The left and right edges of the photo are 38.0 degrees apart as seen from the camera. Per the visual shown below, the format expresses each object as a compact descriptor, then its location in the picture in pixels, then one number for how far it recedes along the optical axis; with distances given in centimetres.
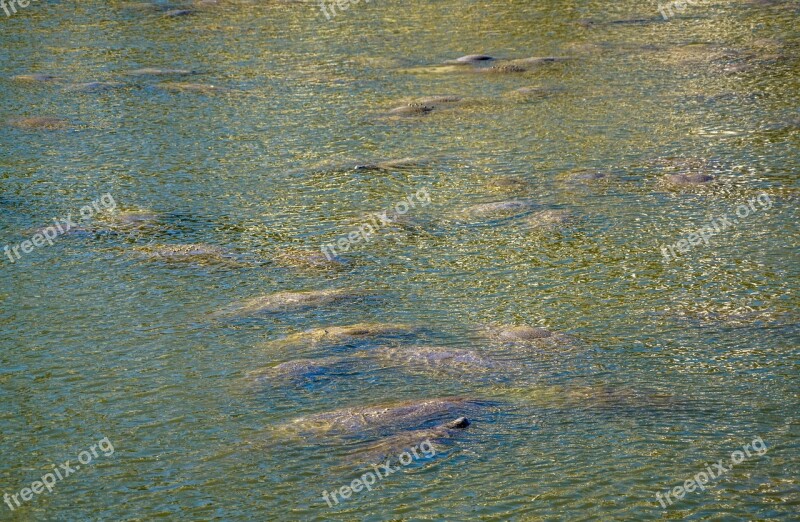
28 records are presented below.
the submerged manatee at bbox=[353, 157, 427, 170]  1697
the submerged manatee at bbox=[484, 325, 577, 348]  1114
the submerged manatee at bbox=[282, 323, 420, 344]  1130
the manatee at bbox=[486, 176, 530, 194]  1578
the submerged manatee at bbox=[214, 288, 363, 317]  1213
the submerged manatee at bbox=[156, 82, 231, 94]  2139
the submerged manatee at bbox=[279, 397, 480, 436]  951
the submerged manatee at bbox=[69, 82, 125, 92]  2181
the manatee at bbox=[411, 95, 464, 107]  2005
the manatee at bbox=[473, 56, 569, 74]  2208
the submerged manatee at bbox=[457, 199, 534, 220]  1488
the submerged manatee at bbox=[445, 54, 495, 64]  2272
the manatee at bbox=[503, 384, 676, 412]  985
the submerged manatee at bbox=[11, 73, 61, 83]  2244
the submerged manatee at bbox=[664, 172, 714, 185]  1570
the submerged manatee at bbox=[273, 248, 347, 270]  1348
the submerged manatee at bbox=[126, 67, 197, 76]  2269
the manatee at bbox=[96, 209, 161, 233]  1480
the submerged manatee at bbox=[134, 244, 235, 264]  1370
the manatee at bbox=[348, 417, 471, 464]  909
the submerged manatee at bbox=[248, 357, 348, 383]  1055
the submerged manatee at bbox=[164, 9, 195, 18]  2792
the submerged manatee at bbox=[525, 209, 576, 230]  1448
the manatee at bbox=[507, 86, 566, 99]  2036
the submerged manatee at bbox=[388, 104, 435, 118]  1960
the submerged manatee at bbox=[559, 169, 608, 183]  1600
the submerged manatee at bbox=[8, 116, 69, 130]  1934
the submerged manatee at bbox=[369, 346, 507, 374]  1063
